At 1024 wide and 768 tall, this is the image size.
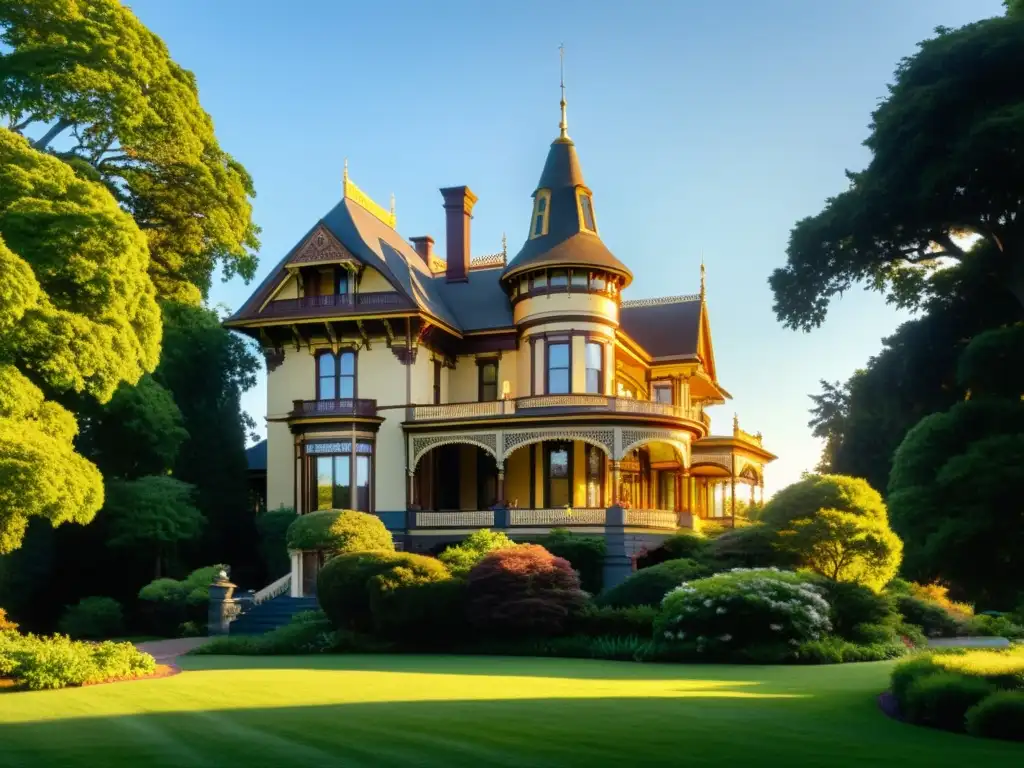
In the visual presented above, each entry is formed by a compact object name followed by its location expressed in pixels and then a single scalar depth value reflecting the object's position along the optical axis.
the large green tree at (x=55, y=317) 19.80
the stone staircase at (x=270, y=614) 27.92
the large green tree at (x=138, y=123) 28.12
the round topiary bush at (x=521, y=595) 21.78
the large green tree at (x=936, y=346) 16.84
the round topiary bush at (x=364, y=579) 22.50
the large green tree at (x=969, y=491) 14.10
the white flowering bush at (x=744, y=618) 19.39
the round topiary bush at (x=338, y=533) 29.61
